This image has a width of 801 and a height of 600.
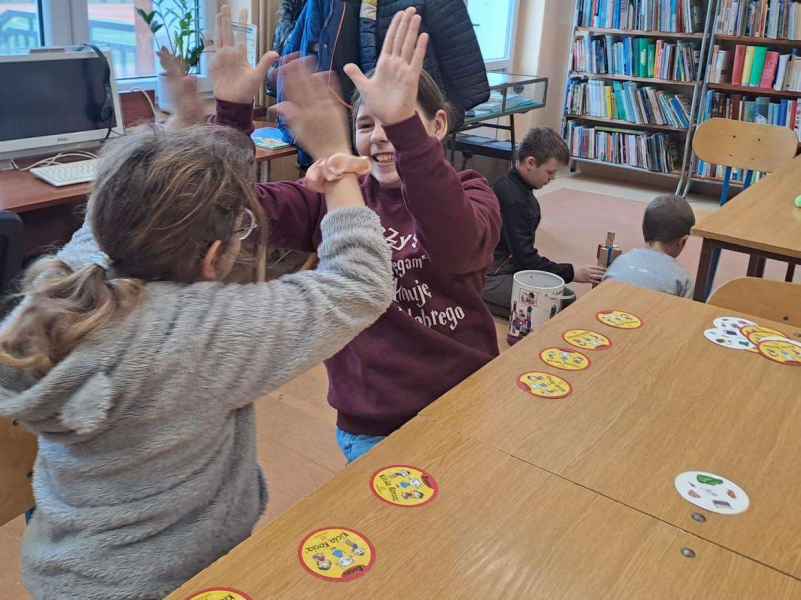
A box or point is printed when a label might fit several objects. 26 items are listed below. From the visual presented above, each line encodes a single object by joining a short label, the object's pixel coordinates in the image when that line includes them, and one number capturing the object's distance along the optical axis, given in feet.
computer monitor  8.50
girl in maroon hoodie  4.29
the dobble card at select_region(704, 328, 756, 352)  4.63
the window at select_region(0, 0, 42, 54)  9.75
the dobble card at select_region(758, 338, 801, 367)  4.46
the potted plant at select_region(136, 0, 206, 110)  10.81
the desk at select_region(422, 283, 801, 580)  3.13
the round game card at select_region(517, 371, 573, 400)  3.97
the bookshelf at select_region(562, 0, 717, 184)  18.17
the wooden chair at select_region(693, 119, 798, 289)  11.02
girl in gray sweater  2.58
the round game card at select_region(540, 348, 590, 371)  4.27
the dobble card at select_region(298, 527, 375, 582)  2.67
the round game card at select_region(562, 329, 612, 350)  4.53
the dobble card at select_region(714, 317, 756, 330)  4.91
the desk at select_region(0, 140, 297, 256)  7.55
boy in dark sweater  10.42
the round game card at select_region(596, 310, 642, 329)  4.85
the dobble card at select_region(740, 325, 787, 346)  4.75
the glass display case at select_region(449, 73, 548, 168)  14.61
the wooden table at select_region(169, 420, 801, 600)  2.63
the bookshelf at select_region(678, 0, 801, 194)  17.03
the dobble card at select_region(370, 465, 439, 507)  3.07
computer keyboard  8.12
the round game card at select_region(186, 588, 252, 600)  2.53
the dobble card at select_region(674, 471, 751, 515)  3.15
